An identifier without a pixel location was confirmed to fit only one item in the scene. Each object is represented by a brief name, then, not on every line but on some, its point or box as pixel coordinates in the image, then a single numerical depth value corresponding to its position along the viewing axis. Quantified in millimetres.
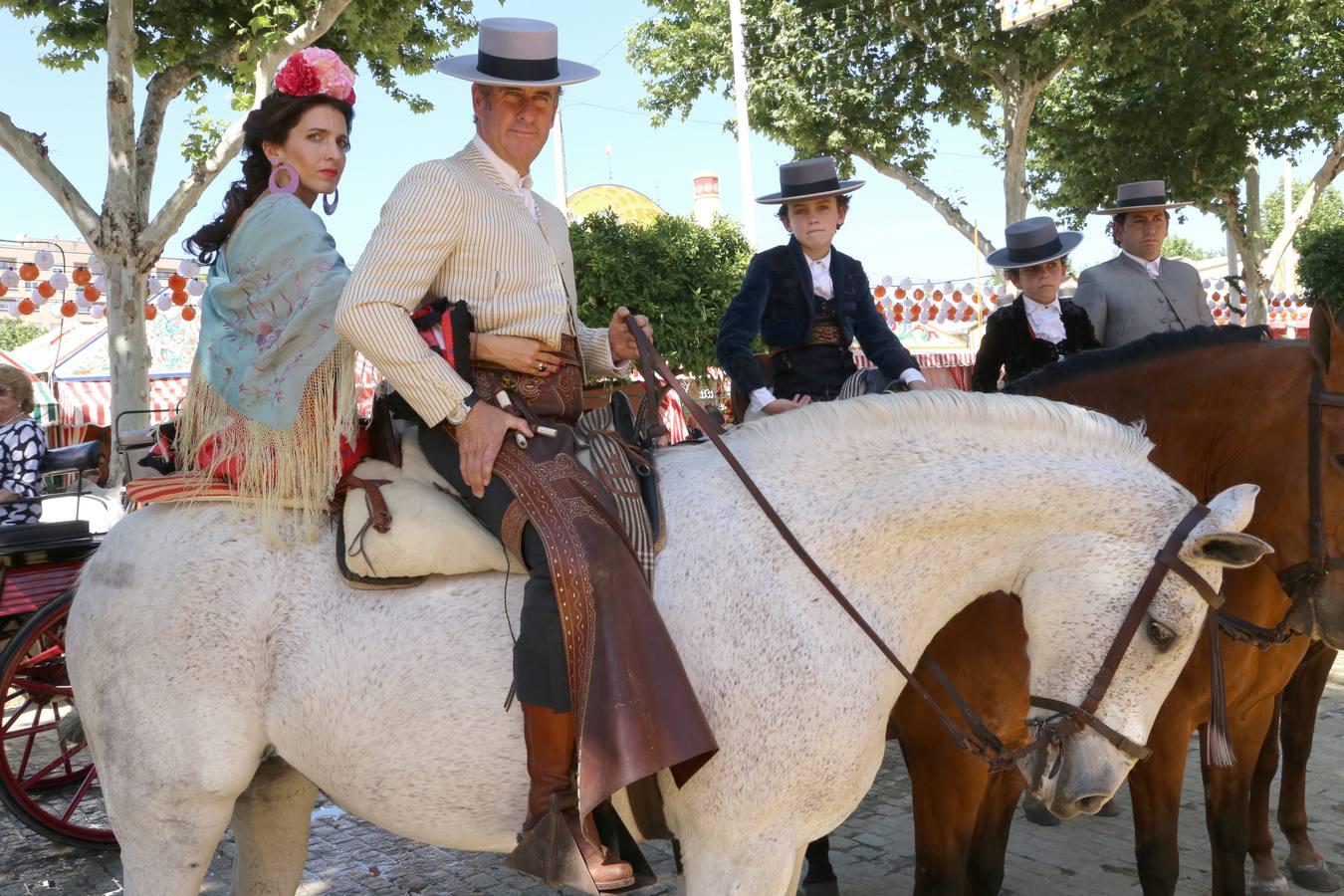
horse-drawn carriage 4812
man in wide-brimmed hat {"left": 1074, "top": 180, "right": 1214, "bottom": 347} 4855
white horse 2250
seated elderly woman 5992
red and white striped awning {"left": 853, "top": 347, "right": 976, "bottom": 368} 19456
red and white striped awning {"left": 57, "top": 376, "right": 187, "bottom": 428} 15547
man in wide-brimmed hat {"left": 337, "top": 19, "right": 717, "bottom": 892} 2197
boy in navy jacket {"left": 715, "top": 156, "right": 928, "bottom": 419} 4180
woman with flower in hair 2549
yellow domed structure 31383
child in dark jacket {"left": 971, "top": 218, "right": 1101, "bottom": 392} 4668
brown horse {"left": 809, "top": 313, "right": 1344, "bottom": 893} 2879
